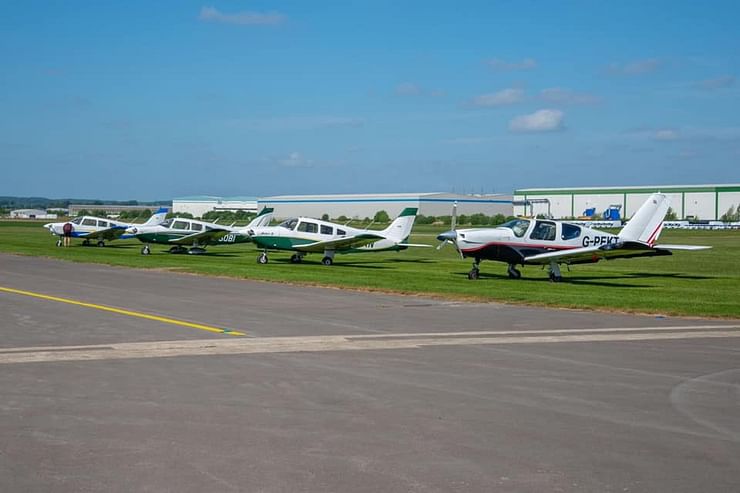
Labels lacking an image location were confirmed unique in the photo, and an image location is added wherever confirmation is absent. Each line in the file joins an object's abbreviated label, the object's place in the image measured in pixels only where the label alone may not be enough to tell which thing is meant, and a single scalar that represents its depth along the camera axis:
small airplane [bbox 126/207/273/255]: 44.25
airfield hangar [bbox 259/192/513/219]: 134.88
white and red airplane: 26.72
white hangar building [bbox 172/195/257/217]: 167.12
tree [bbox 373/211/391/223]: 122.62
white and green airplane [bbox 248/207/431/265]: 35.84
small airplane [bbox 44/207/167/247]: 52.94
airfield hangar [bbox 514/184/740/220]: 123.69
